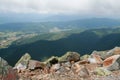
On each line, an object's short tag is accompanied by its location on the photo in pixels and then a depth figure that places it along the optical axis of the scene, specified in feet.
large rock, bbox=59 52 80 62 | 35.25
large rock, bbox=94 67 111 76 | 26.70
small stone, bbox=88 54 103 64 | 32.96
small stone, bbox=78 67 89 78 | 25.75
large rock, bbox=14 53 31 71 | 30.58
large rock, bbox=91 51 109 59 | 34.63
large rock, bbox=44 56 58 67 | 31.89
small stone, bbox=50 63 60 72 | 28.19
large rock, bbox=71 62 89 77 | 25.96
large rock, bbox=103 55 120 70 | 28.65
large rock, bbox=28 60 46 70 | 29.71
